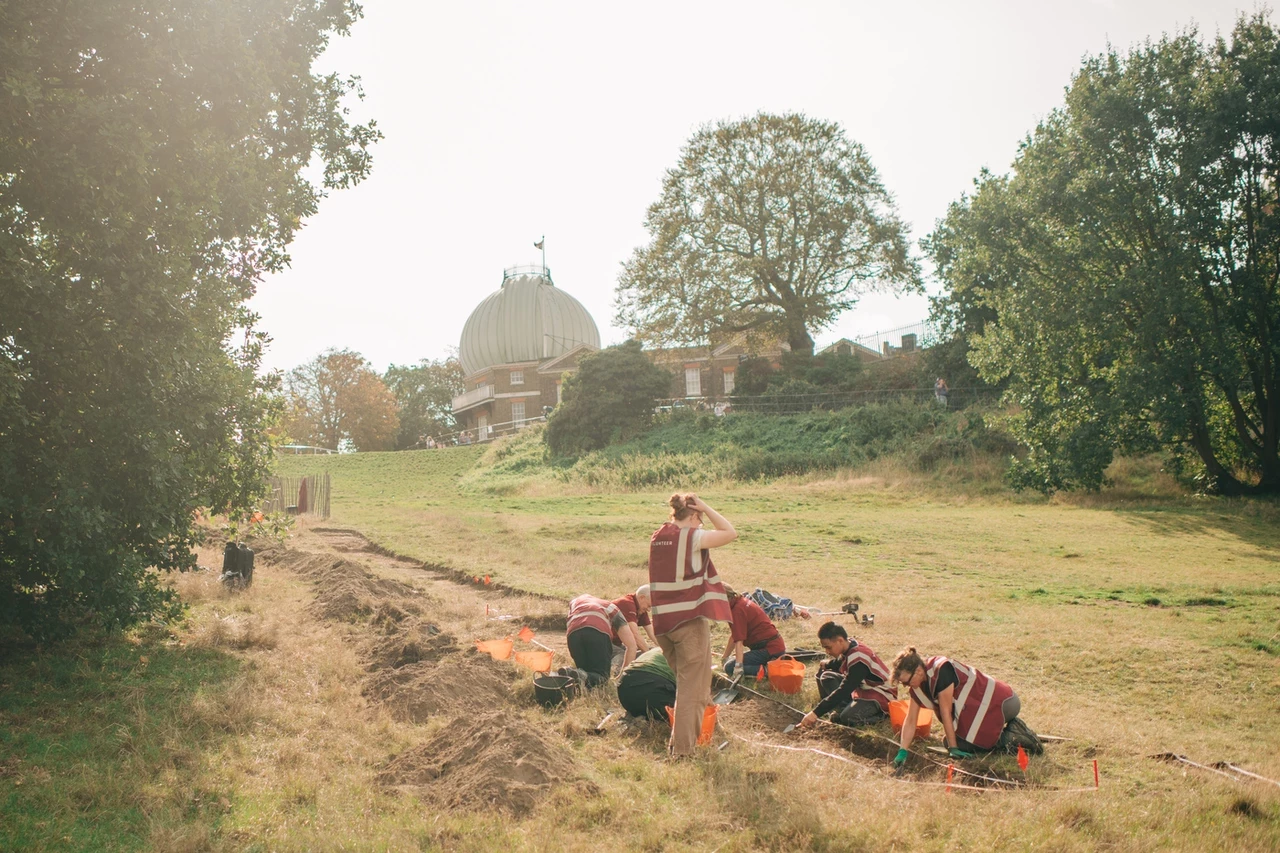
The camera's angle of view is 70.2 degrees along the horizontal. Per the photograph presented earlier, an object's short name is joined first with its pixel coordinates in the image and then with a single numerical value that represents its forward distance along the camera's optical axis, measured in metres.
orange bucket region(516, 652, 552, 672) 9.57
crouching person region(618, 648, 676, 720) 7.88
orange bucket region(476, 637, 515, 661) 10.10
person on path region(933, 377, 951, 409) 37.81
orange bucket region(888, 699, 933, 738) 7.64
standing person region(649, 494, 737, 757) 6.87
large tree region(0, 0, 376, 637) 7.91
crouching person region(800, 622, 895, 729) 8.01
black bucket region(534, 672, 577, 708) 8.50
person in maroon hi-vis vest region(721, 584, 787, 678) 9.54
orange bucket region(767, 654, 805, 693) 9.03
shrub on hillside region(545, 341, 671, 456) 43.62
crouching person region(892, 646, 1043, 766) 7.14
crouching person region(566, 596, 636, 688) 9.12
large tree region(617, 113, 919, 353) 46.19
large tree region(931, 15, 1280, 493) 23.56
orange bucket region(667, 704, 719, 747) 7.22
